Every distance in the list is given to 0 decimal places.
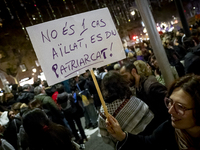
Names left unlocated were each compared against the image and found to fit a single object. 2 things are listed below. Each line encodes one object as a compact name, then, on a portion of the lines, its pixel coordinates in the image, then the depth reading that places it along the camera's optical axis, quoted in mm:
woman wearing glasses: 1209
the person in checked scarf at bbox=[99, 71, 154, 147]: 1908
